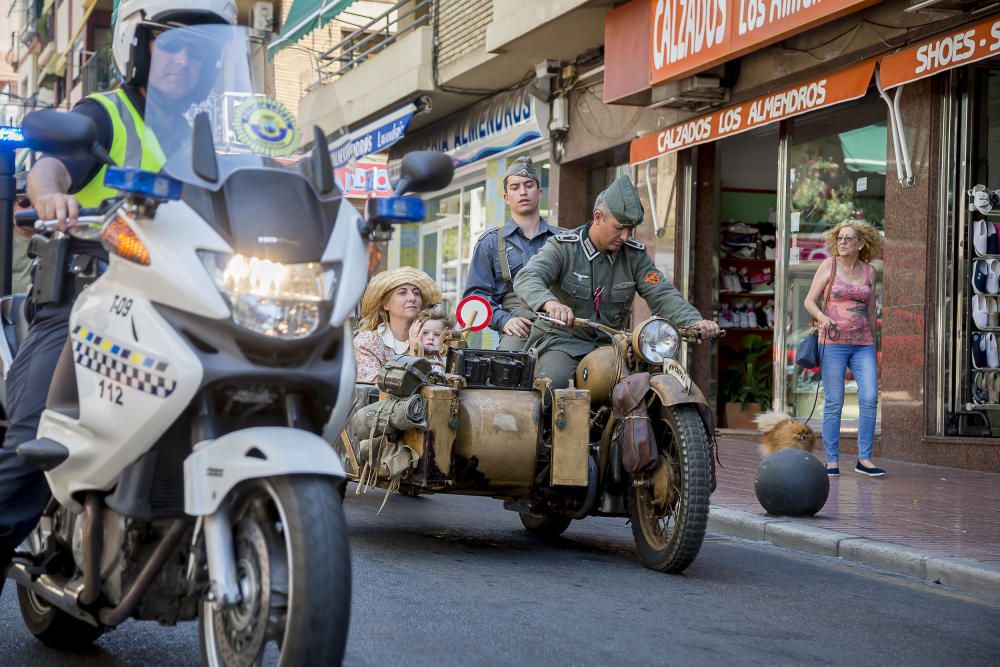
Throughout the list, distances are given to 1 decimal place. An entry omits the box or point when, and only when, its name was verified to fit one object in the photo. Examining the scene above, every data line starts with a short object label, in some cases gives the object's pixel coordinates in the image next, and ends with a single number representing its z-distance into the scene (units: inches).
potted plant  655.1
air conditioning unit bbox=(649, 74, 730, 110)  584.4
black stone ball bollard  333.7
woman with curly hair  454.6
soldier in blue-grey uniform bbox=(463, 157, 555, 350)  346.6
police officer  152.3
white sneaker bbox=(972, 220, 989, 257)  484.4
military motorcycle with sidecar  258.5
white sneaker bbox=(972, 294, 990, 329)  482.9
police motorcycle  126.3
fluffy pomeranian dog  412.8
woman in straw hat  338.3
